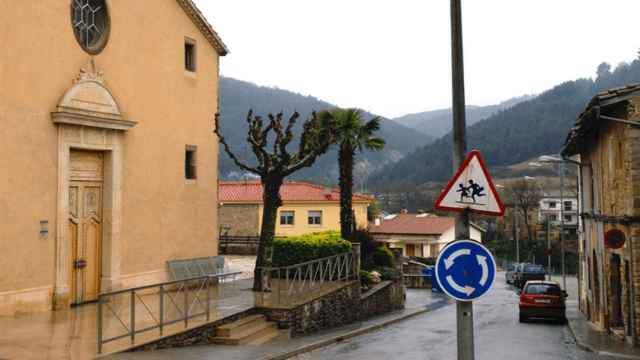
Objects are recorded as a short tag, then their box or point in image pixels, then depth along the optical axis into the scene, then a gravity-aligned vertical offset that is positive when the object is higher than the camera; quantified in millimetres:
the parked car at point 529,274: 46188 -3972
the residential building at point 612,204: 16625 +210
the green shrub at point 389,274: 27922 -2359
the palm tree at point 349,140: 29844 +3096
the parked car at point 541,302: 24484 -3057
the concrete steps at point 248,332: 14891 -2541
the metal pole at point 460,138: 6629 +749
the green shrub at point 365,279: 26062 -2379
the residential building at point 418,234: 71000 -2081
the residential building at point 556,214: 93819 -304
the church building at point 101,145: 15492 +1743
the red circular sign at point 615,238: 16906 -618
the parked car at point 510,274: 52181 -4597
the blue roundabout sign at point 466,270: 6547 -521
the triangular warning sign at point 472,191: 6824 +202
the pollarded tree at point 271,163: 19406 +1388
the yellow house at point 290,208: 44250 +318
